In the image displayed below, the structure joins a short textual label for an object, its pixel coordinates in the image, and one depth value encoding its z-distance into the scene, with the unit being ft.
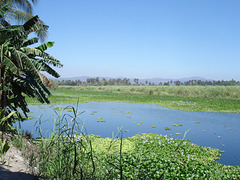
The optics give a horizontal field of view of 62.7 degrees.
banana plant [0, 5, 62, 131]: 17.25
